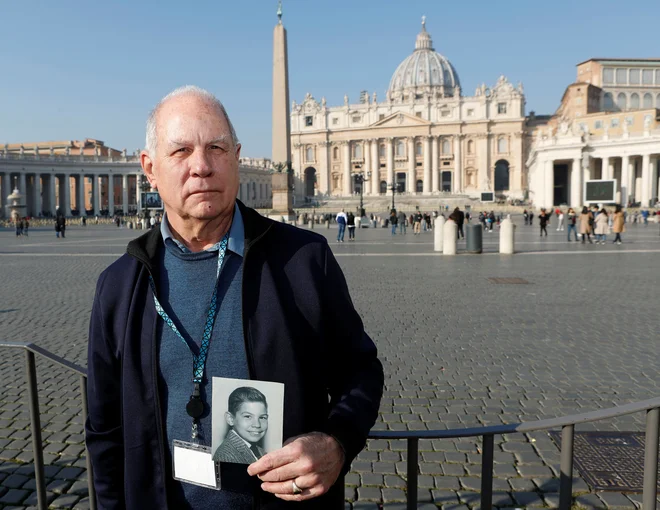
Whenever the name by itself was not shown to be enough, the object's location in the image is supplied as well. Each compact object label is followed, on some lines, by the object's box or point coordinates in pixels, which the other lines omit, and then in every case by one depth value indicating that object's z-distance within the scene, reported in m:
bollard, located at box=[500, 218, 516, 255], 16.50
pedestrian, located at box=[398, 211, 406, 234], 30.34
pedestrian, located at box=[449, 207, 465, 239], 20.87
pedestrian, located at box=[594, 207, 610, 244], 20.22
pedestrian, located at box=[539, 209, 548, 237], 24.31
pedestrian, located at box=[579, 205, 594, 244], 20.58
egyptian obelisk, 27.75
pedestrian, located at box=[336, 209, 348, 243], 22.98
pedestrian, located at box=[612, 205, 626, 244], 19.91
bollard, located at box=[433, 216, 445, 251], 17.97
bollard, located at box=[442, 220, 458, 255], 16.39
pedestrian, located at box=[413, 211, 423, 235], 30.50
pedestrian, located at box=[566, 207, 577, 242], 21.81
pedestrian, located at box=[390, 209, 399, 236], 28.28
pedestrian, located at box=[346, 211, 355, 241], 23.47
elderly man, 1.51
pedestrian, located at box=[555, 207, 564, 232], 32.59
